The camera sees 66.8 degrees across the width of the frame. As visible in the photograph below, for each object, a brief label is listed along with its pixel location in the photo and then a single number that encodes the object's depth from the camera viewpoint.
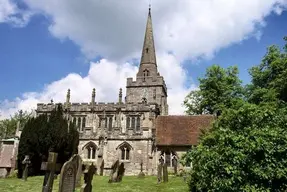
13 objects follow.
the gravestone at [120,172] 13.33
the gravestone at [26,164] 13.75
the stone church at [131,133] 19.03
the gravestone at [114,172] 12.84
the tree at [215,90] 22.82
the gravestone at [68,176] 7.03
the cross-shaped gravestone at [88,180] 7.11
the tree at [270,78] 16.23
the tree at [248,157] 7.72
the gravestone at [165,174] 12.84
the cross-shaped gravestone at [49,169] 7.04
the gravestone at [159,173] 12.63
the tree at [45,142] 16.61
